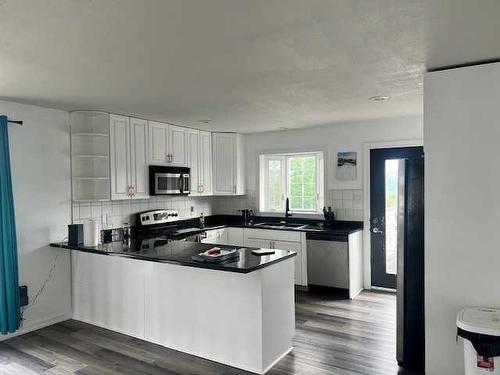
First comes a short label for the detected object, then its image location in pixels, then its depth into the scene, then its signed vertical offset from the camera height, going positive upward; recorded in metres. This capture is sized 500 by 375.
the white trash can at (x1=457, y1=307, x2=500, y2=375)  2.15 -0.96
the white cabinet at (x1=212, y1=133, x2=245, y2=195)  5.95 +0.29
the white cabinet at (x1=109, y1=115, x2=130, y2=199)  4.30 +0.33
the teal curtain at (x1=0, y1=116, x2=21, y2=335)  3.47 -0.56
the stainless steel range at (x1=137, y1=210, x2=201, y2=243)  4.86 -0.63
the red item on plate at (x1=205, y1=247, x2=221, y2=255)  3.15 -0.60
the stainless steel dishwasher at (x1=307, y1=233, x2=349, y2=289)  4.80 -1.06
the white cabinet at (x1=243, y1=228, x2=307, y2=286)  5.09 -0.88
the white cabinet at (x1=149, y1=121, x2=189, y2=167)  4.82 +0.52
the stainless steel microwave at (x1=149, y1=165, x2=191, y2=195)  4.77 +0.03
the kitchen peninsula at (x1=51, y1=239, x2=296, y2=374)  2.94 -1.05
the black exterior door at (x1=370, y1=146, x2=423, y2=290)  4.99 -0.46
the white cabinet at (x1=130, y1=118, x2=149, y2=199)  4.55 +0.31
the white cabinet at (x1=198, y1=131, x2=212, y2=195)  5.69 +0.30
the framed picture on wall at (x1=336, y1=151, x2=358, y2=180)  5.21 +0.21
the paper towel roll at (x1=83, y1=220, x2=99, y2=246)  3.93 -0.54
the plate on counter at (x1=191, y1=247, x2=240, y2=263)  3.02 -0.62
